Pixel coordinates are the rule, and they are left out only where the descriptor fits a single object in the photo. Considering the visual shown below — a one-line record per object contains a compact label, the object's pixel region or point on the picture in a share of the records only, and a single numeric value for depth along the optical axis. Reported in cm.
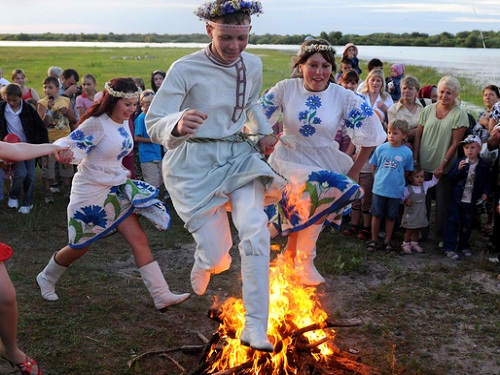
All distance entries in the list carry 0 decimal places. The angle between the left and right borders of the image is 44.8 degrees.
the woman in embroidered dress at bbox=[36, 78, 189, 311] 536
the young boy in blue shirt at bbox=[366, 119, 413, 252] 758
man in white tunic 365
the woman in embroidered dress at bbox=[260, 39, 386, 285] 498
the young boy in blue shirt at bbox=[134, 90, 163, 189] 939
